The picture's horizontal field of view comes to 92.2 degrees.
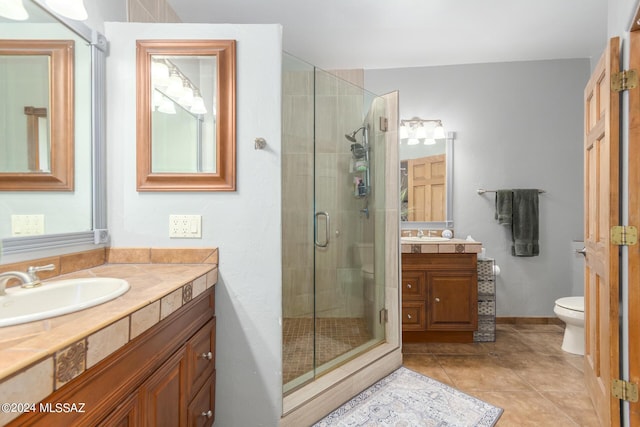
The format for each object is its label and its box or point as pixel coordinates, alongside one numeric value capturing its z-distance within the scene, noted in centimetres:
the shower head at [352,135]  238
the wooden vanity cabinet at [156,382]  68
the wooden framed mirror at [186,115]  151
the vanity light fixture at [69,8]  115
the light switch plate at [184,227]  152
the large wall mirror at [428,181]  316
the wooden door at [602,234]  149
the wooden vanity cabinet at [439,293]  264
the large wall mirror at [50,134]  108
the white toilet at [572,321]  238
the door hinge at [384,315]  233
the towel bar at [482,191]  313
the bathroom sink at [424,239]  280
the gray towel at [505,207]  303
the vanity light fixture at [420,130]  318
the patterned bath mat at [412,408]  170
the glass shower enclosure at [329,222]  189
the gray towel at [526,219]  302
